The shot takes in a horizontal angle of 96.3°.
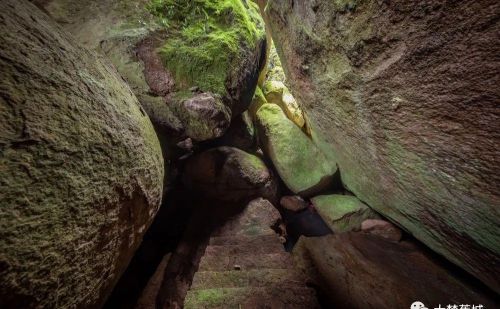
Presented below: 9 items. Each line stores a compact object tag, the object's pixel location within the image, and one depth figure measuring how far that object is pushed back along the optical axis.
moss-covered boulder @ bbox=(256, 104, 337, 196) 5.04
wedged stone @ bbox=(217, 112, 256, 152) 5.23
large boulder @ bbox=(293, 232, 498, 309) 2.41
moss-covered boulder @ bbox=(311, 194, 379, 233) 4.48
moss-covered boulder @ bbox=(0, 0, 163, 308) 1.03
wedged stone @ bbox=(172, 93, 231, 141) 3.18
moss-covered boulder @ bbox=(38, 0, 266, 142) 3.15
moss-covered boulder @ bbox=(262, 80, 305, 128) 5.91
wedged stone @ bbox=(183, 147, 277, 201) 4.65
